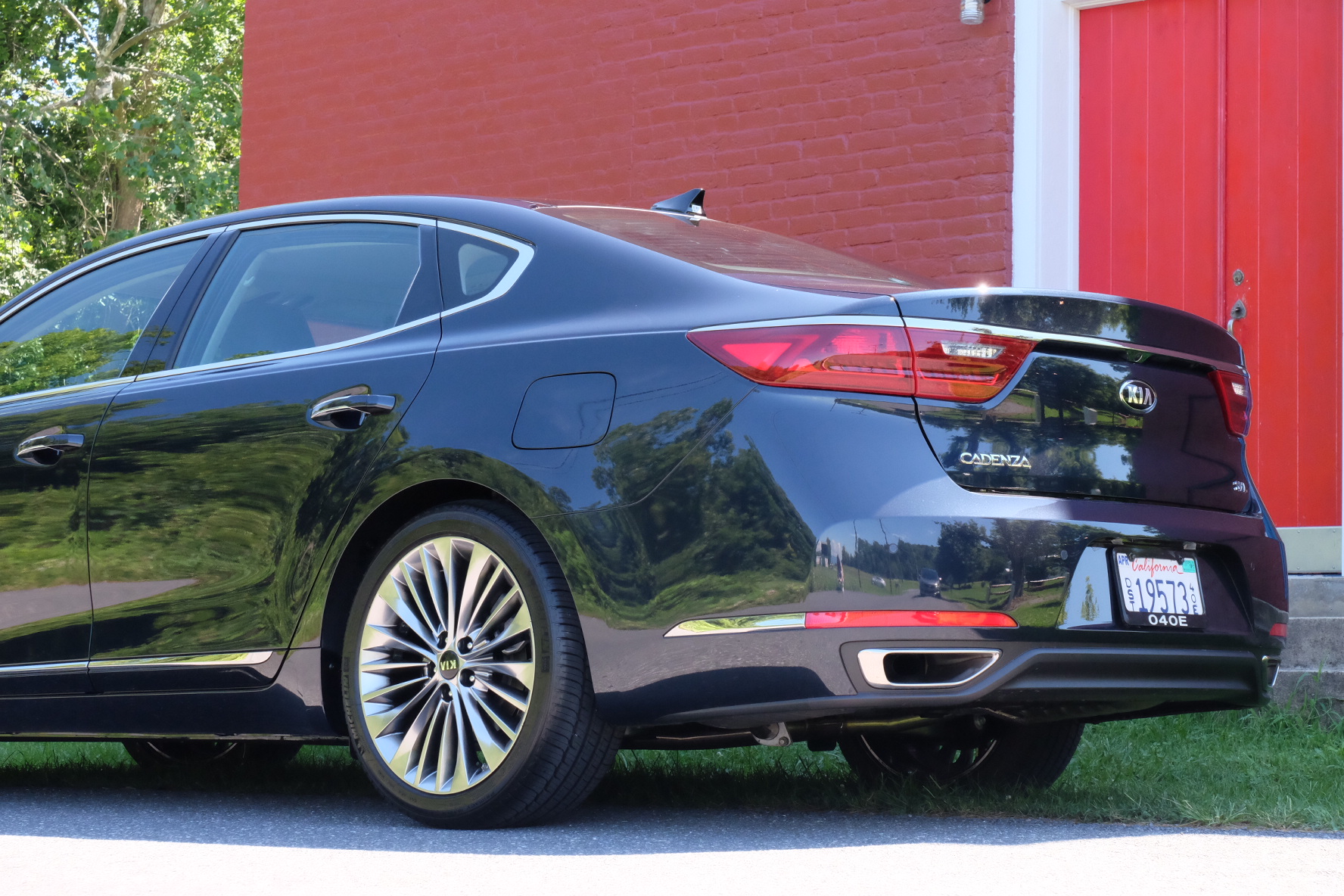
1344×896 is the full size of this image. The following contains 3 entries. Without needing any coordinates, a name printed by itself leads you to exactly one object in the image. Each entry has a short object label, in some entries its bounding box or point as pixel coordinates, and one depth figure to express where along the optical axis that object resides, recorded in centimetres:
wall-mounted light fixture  809
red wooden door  734
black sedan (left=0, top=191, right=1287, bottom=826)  341
